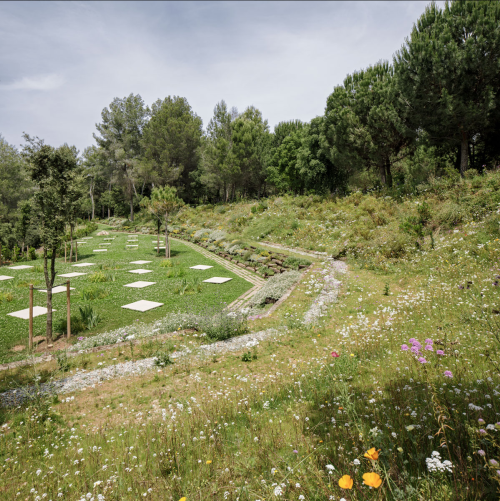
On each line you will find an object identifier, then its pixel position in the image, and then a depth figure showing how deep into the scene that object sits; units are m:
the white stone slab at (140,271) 12.58
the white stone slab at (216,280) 10.80
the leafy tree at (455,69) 11.28
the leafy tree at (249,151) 32.41
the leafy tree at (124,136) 38.53
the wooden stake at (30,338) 5.81
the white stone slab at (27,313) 7.59
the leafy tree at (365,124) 17.27
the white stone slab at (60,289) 9.77
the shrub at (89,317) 6.93
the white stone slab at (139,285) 10.21
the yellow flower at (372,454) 1.24
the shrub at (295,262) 11.19
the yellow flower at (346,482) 1.12
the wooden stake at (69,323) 6.30
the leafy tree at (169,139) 35.44
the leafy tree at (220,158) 32.28
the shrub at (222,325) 5.81
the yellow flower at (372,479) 1.08
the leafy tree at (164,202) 16.33
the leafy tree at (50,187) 5.96
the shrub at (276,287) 8.47
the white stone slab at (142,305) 8.04
